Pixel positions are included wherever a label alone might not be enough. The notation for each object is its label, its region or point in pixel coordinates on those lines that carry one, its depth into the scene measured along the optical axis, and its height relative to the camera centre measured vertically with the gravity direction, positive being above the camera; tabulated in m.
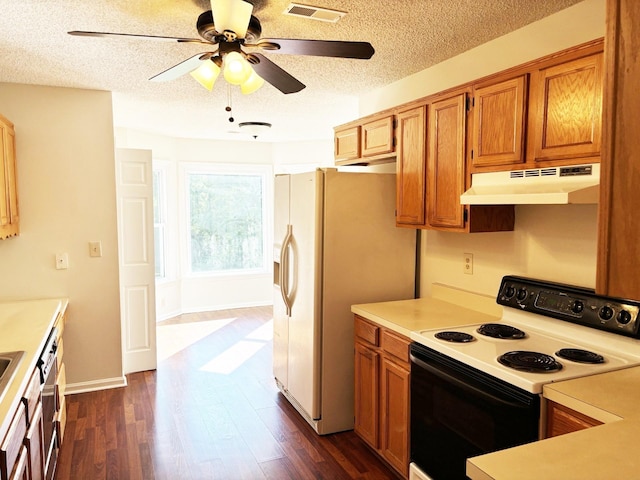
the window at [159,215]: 6.04 -0.08
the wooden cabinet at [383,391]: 2.47 -1.04
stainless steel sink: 1.68 -0.64
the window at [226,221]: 6.53 -0.17
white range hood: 1.80 +0.11
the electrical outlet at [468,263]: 2.86 -0.32
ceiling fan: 1.67 +0.64
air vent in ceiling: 2.06 +0.90
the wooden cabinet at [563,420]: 1.47 -0.69
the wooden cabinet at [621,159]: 0.88 +0.10
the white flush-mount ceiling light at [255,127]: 4.70 +0.86
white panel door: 4.02 -0.43
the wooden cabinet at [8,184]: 2.98 +0.17
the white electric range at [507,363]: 1.73 -0.60
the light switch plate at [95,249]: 3.66 -0.32
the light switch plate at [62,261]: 3.58 -0.40
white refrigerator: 2.98 -0.39
